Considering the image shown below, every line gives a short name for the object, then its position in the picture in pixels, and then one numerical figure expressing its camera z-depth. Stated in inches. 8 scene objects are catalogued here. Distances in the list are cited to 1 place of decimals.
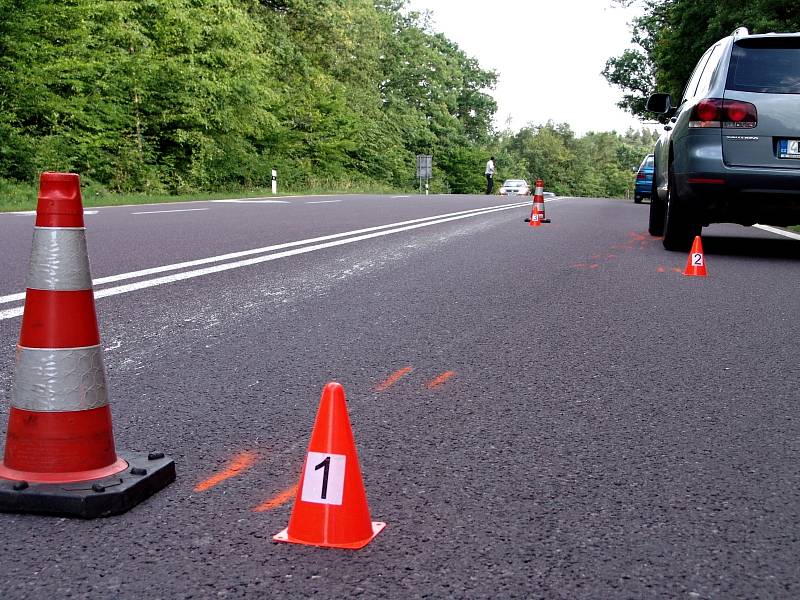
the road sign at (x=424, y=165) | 2417.6
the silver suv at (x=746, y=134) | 335.9
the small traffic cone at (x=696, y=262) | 317.1
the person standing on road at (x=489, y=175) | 1786.7
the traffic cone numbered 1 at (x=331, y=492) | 95.9
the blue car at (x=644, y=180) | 1019.8
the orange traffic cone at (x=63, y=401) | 104.3
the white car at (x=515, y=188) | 2142.0
